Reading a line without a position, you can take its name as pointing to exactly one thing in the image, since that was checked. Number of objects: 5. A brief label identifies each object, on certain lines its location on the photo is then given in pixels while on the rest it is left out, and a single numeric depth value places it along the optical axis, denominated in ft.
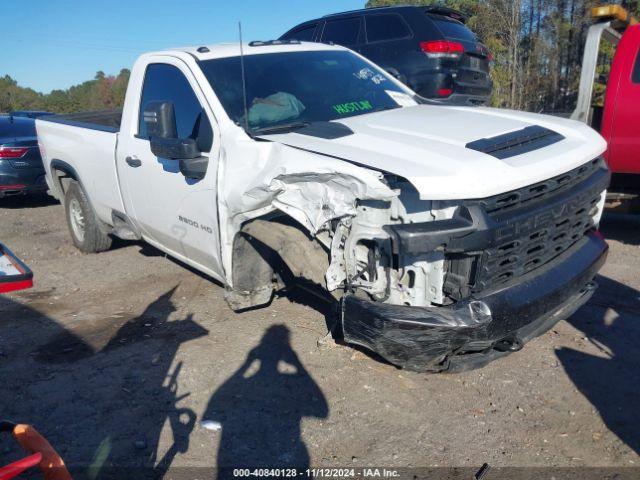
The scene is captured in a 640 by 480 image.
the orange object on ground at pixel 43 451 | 6.28
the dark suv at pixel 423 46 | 27.99
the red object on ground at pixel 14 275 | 6.25
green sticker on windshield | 13.75
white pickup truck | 9.48
